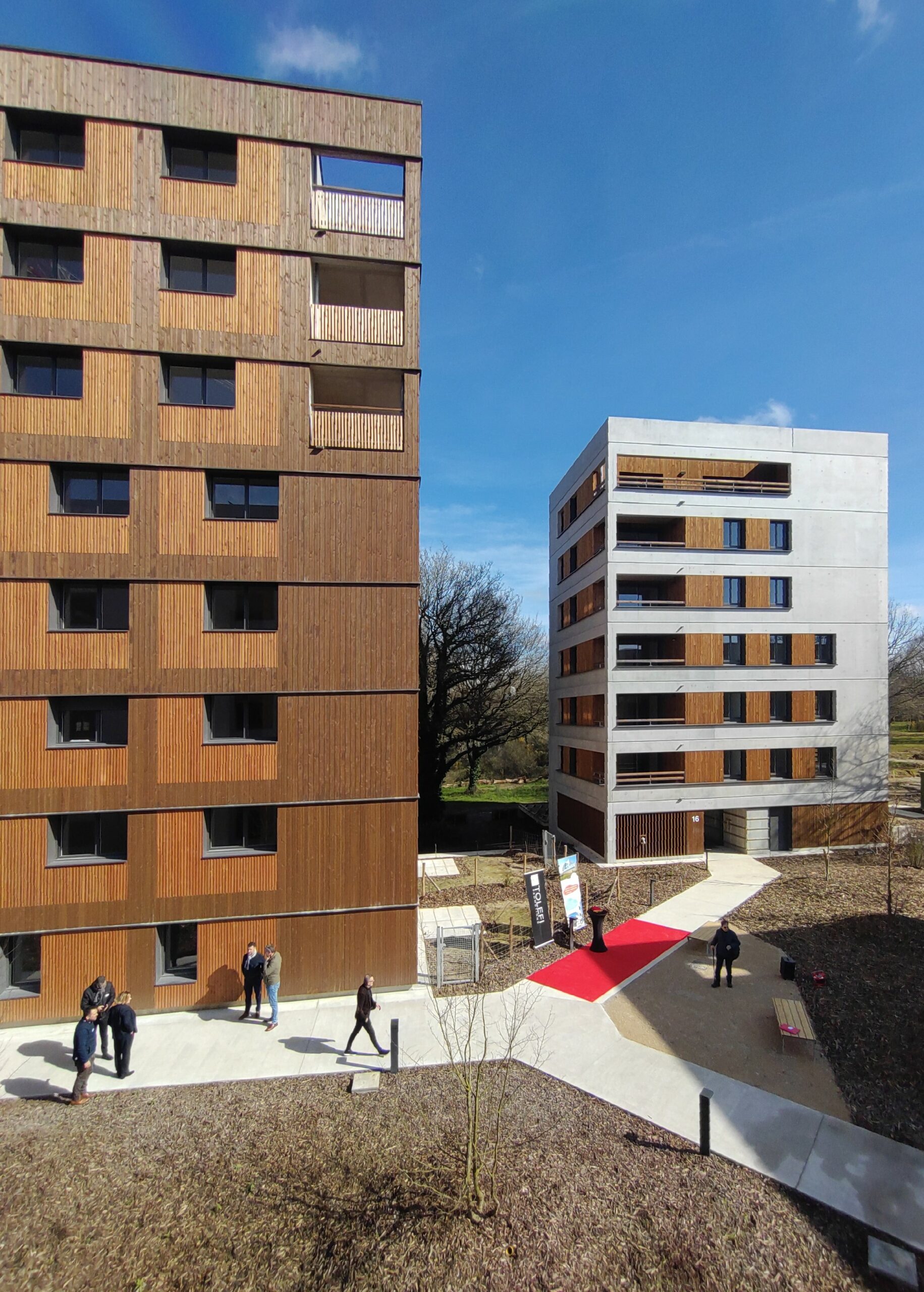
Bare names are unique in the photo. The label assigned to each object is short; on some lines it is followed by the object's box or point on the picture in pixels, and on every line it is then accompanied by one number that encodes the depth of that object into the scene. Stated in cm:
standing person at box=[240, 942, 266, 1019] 1148
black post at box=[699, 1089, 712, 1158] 768
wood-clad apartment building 1211
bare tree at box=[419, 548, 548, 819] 3559
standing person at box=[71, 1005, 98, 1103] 926
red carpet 1271
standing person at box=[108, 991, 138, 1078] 980
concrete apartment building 2323
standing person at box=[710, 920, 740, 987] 1248
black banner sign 1434
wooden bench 1010
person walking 1011
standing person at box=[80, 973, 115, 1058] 1001
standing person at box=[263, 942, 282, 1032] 1138
